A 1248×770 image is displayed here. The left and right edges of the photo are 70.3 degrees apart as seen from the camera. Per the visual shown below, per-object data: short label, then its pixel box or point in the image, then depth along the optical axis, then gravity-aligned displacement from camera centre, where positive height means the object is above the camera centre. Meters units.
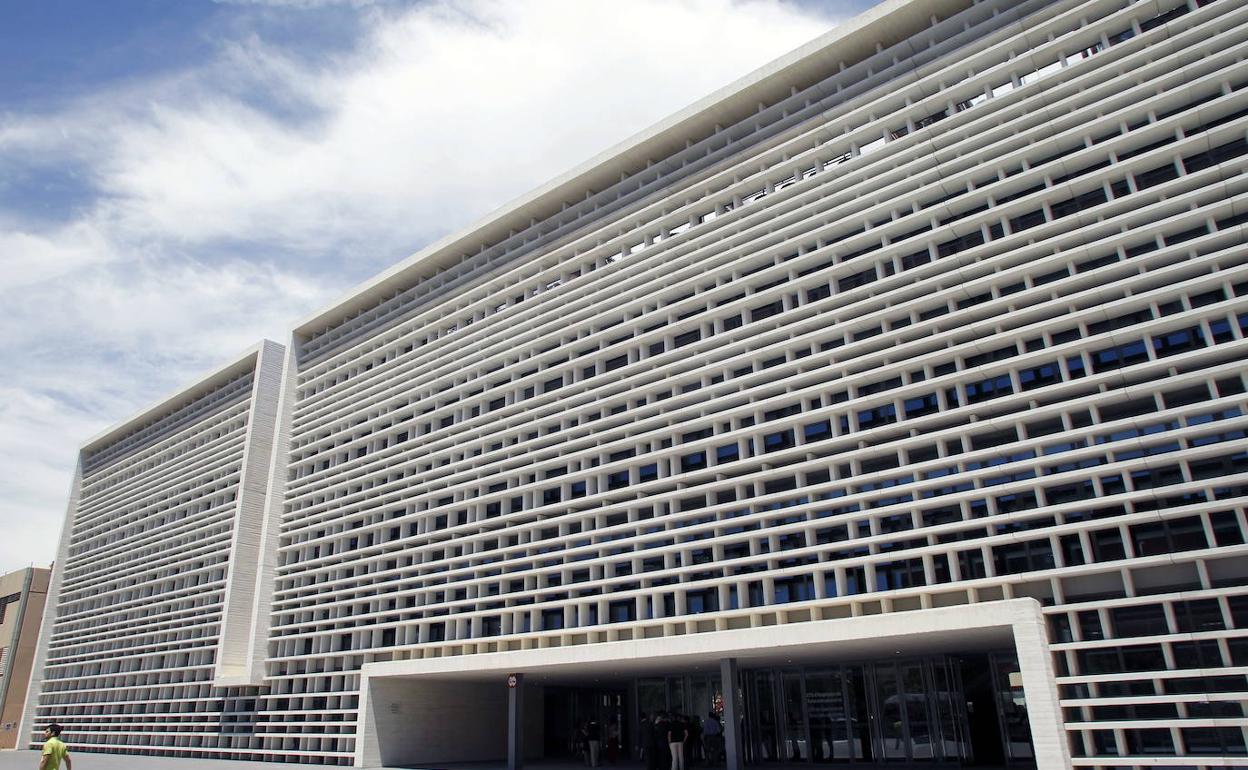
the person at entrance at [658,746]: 22.19 -0.53
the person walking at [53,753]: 14.16 -0.20
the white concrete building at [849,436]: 16.80 +6.62
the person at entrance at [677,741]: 21.67 -0.41
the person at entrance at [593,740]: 26.29 -0.42
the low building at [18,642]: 56.53 +6.02
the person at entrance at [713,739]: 26.00 -0.48
